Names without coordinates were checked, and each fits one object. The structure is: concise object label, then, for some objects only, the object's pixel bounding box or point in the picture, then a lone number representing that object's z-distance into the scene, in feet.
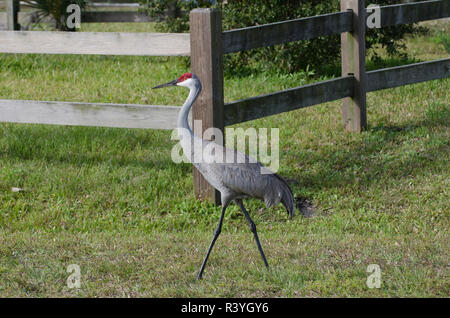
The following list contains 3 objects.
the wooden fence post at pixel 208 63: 40.19
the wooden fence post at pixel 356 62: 52.85
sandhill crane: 30.83
